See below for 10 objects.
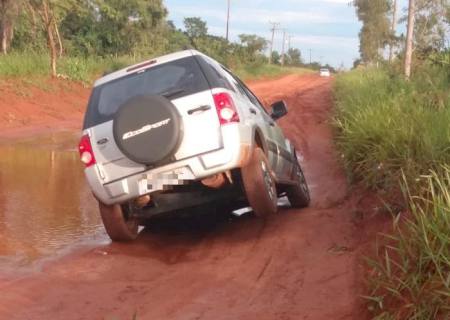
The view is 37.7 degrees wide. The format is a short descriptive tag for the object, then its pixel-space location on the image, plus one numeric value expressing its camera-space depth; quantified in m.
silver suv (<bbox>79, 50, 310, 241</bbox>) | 5.50
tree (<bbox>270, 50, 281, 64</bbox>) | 98.81
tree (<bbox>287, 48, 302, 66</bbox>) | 113.04
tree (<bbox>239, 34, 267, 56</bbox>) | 54.44
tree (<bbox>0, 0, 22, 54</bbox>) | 25.62
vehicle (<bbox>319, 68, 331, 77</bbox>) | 58.58
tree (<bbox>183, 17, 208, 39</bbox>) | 63.62
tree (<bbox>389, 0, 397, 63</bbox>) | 29.83
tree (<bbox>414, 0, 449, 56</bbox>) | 17.47
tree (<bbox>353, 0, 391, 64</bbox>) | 43.44
